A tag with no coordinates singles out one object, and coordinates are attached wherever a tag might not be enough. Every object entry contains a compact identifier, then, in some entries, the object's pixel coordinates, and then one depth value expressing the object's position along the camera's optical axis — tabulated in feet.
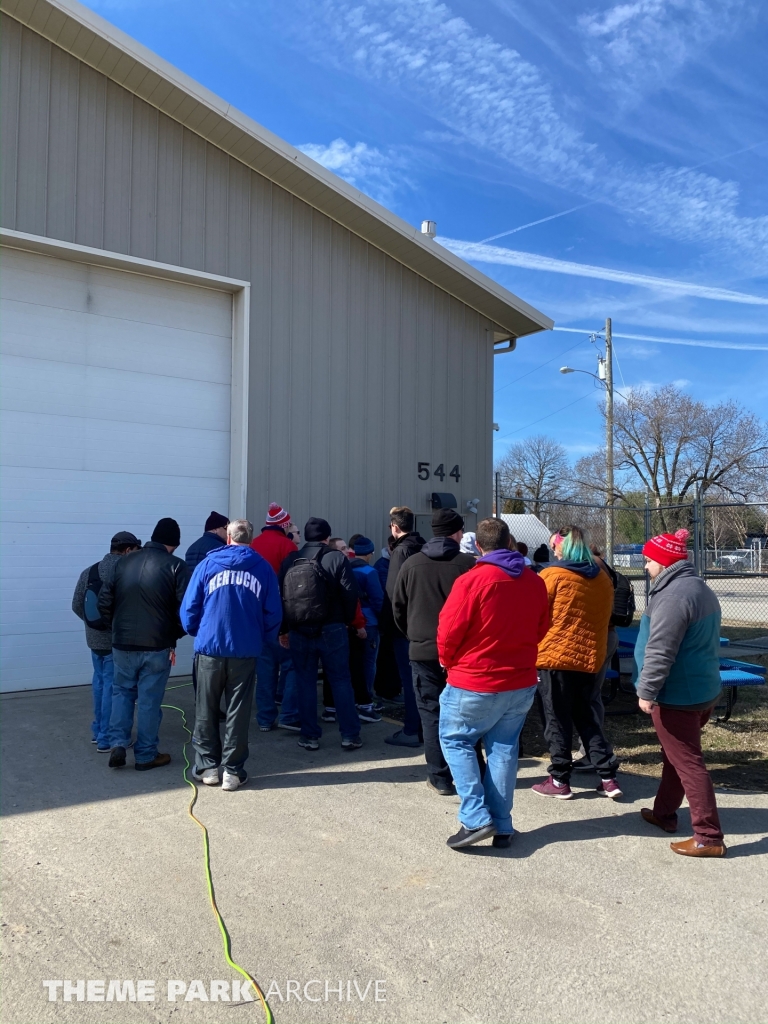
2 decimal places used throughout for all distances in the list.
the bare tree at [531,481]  104.83
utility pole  48.34
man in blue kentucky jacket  17.40
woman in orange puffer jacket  16.89
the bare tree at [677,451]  111.75
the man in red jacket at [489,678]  14.33
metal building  26.61
